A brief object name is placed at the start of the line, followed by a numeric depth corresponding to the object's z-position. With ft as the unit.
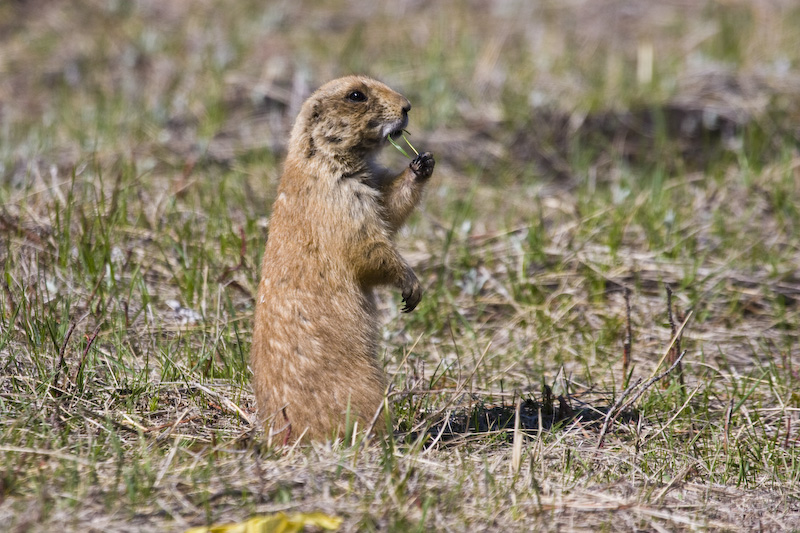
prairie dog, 23.49
